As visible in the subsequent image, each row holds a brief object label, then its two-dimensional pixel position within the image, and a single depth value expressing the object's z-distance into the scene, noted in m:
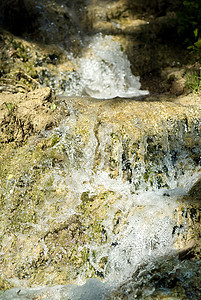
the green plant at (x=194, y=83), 4.71
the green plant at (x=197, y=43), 5.18
